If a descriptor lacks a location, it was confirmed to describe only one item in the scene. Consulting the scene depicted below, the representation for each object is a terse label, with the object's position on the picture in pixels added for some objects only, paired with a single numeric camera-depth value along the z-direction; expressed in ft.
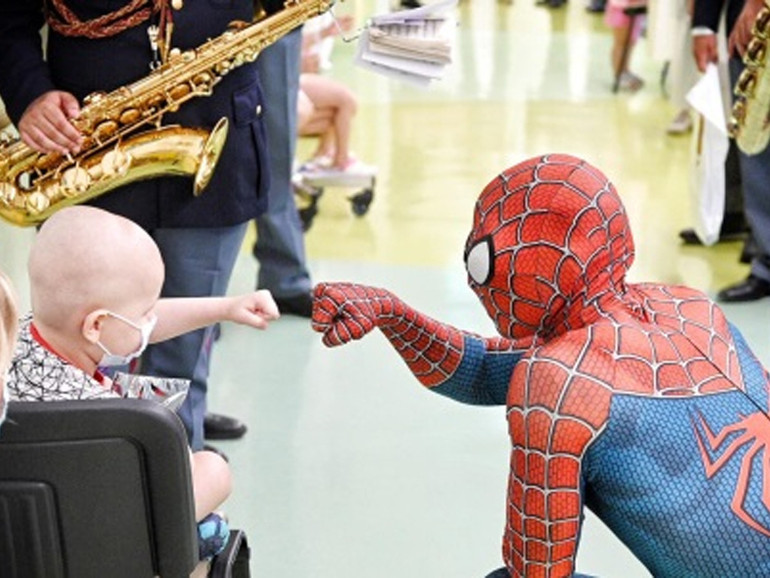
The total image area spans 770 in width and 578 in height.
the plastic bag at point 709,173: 16.01
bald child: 7.22
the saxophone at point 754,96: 13.87
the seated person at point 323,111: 18.19
